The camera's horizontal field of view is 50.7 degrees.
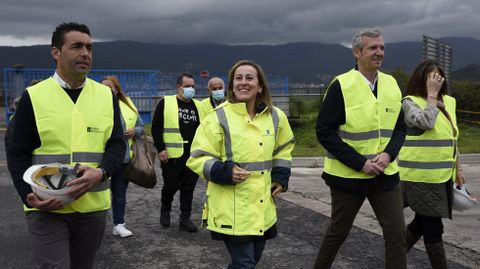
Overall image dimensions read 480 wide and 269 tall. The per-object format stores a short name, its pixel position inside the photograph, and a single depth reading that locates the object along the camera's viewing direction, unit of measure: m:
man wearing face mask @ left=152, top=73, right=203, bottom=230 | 5.89
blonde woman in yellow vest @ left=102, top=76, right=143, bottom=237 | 5.61
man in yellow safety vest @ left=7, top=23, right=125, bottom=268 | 2.80
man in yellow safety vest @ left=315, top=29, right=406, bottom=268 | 3.70
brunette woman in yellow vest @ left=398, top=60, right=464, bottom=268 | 4.13
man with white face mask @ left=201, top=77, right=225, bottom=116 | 6.28
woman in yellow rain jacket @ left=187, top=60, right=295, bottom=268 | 3.20
